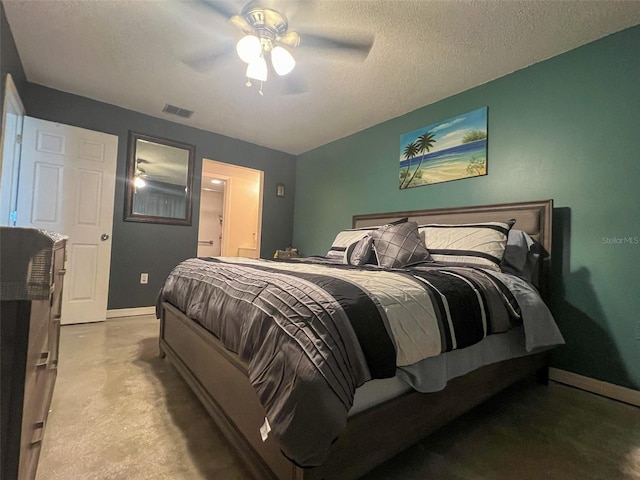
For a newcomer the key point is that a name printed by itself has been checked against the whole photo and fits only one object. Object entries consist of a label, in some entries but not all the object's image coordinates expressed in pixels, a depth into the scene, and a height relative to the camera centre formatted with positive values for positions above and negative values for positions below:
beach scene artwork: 2.64 +0.99
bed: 0.91 -0.61
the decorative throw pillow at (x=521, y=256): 1.99 +0.00
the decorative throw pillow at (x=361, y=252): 2.29 -0.03
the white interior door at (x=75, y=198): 2.85 +0.36
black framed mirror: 3.50 +0.72
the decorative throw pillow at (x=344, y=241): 2.80 +0.06
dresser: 0.60 -0.21
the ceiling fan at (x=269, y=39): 1.84 +1.44
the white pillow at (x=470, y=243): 1.97 +0.07
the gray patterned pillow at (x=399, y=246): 2.09 +0.03
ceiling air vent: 3.35 +1.49
